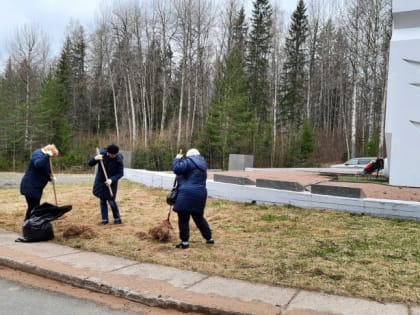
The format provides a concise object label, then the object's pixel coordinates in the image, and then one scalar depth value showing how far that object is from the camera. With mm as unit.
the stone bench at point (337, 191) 8000
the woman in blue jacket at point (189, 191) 5344
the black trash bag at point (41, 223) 6012
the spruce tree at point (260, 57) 37250
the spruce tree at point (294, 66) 38438
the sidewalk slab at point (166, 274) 4266
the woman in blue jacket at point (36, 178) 6387
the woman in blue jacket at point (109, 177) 7098
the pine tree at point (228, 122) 25672
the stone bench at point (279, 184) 8875
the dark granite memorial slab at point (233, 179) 9828
